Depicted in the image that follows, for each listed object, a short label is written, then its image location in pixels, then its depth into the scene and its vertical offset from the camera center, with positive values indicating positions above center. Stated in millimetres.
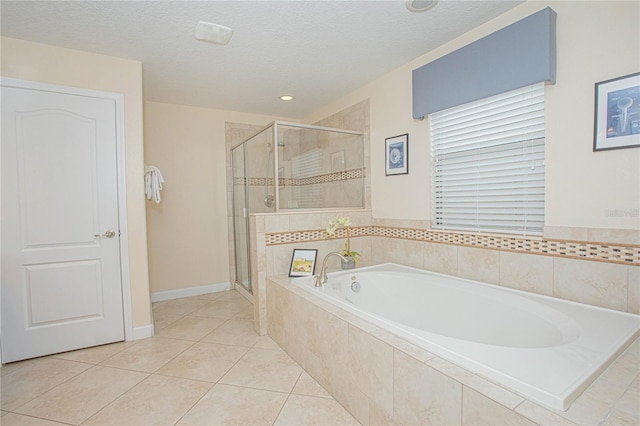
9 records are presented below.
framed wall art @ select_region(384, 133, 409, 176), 2773 +459
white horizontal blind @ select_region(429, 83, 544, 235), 1943 +278
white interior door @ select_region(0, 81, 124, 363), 2223 -122
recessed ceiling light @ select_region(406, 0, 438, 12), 1853 +1234
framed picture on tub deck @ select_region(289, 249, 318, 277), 2598 -503
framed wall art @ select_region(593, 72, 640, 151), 1490 +442
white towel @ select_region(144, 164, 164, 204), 2977 +249
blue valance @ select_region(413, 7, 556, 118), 1757 +921
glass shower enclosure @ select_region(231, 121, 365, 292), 2908 +367
